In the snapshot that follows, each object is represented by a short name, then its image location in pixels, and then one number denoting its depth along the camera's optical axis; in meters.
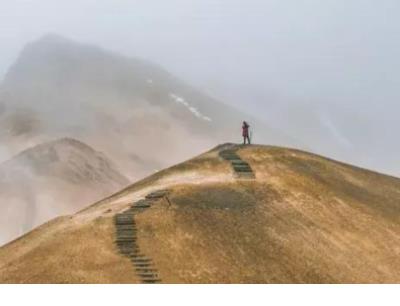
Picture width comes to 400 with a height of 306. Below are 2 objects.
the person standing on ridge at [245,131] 90.69
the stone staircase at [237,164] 80.32
